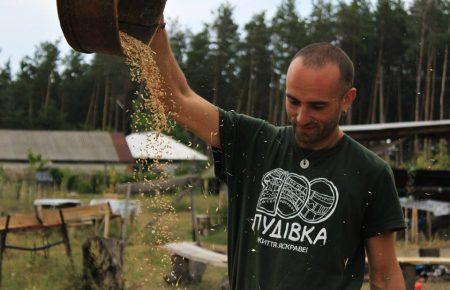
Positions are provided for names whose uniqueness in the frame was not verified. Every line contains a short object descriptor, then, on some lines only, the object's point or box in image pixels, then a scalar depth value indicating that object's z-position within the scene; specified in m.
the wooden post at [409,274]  6.11
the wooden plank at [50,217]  8.98
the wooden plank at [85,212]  9.59
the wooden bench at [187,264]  8.23
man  2.15
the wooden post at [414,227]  12.88
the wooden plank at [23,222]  8.42
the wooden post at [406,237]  12.32
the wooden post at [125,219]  10.27
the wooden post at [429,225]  13.70
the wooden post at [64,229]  8.91
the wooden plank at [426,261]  6.29
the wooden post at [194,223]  10.23
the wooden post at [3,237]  7.96
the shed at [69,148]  47.41
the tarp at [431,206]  13.84
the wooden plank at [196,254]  7.55
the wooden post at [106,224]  10.07
